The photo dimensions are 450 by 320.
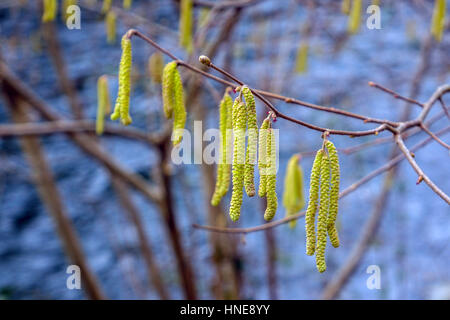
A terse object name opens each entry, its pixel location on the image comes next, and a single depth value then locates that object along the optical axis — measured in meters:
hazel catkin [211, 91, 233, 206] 0.55
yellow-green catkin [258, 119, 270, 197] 0.52
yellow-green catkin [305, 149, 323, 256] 0.52
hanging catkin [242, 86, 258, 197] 0.51
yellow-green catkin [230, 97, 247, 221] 0.51
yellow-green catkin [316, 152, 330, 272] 0.52
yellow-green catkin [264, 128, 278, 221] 0.52
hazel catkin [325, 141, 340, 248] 0.52
